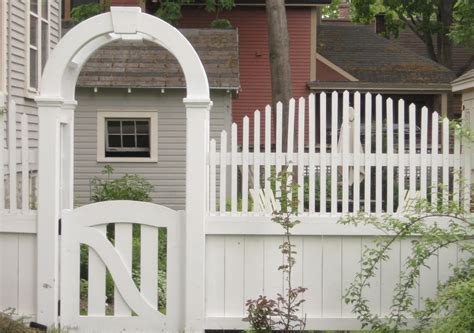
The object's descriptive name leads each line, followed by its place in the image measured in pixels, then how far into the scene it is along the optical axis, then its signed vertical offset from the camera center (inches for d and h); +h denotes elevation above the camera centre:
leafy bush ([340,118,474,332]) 302.5 -28.5
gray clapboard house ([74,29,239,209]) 791.7 +42.5
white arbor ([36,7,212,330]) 317.7 +10.1
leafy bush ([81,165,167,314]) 402.3 -24.8
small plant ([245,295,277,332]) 308.5 -51.2
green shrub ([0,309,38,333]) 292.6 -53.4
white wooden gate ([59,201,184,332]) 321.7 -37.0
